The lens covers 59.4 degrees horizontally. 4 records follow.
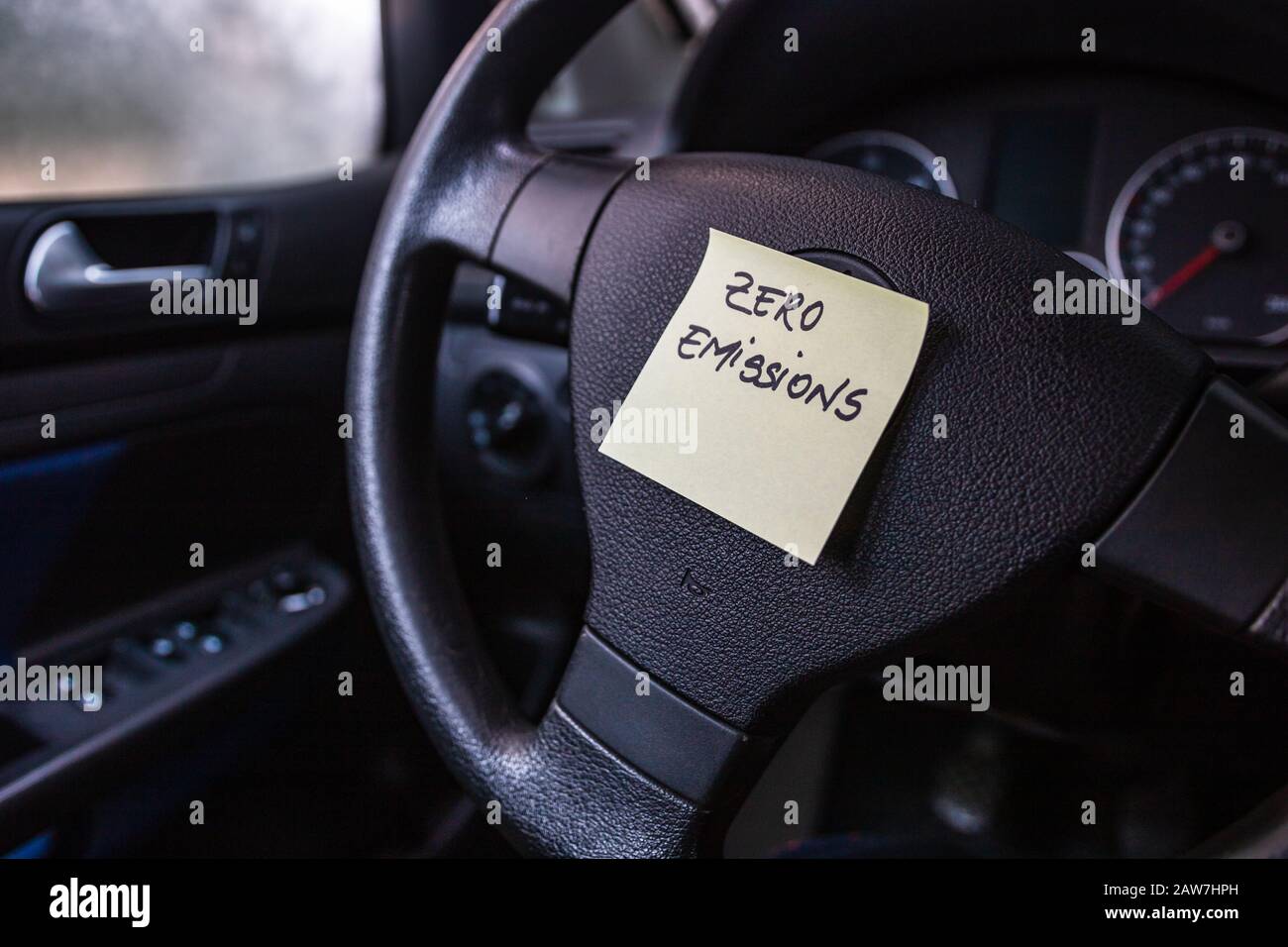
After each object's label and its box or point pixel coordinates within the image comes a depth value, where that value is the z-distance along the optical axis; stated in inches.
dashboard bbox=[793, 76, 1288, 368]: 37.5
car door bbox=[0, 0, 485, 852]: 39.9
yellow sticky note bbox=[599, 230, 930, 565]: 21.1
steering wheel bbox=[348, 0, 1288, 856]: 20.1
